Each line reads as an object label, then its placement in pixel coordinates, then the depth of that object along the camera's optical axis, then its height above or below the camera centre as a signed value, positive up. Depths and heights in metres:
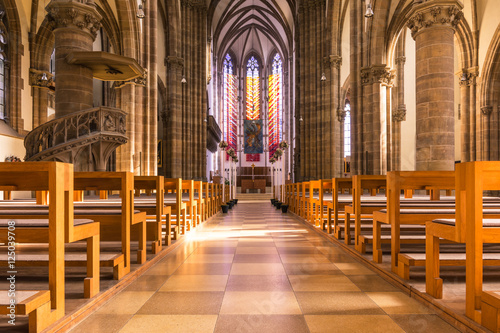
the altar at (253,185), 36.62 -1.02
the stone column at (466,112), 16.53 +2.70
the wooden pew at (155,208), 4.66 -0.41
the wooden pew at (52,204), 2.29 -0.17
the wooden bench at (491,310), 2.06 -0.75
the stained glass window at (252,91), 44.06 +9.53
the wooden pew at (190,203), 6.96 -0.56
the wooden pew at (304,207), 9.18 -0.87
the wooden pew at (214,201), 11.30 -0.84
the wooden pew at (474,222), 2.28 -0.29
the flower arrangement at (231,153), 16.15 +0.92
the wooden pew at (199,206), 8.10 -0.72
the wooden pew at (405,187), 3.53 -0.13
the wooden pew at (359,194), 4.71 -0.25
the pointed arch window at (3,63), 14.59 +4.29
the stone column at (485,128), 15.77 +1.87
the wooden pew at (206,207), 9.35 -0.83
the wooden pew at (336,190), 5.84 -0.24
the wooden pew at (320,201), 6.87 -0.50
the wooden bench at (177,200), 5.72 -0.40
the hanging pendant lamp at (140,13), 10.30 +4.34
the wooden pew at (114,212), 3.52 -0.34
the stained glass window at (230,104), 41.84 +7.75
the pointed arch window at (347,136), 28.76 +2.80
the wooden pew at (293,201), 11.78 -0.84
